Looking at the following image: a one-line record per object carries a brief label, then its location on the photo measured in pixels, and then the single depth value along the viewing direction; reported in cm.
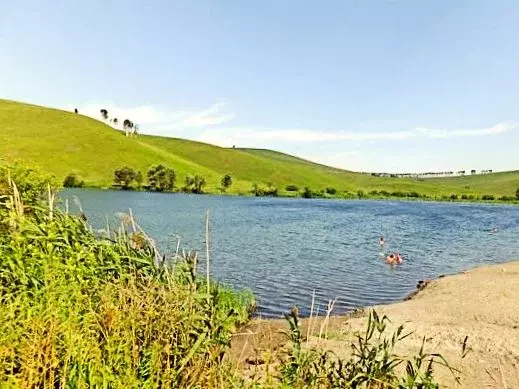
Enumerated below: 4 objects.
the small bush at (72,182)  14200
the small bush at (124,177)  14938
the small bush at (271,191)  17362
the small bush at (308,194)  18412
